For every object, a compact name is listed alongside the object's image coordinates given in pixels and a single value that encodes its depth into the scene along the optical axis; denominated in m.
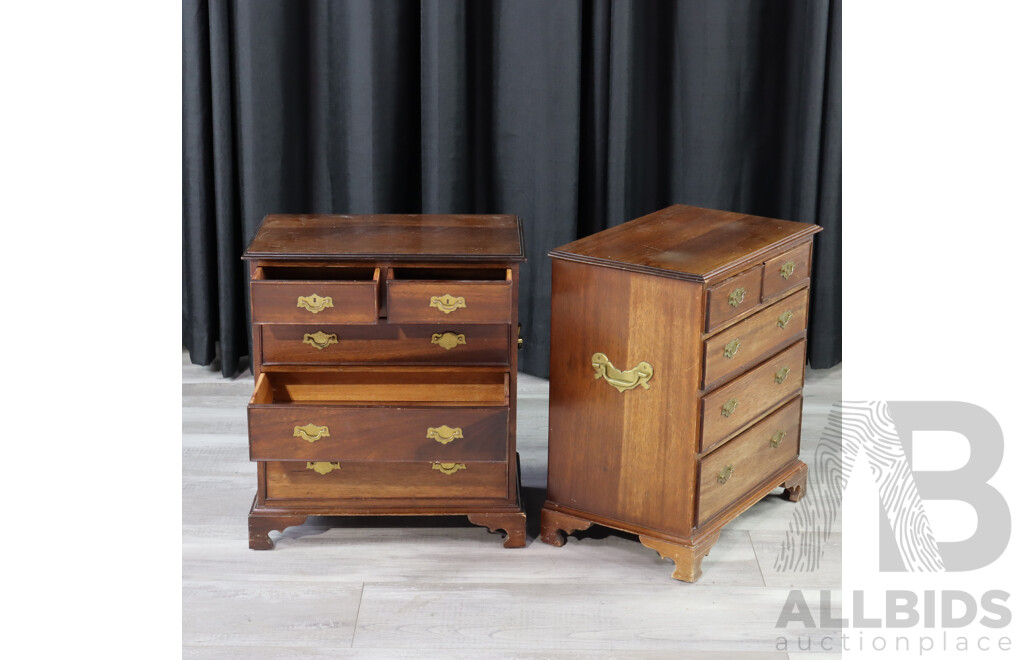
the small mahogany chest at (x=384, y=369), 2.22
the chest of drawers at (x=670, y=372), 2.17
